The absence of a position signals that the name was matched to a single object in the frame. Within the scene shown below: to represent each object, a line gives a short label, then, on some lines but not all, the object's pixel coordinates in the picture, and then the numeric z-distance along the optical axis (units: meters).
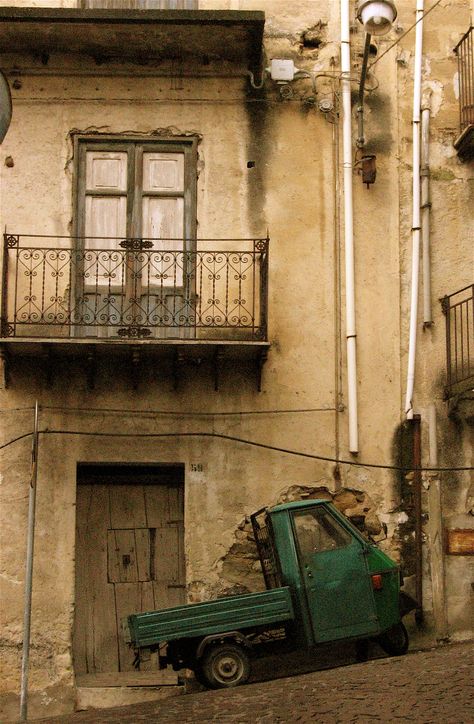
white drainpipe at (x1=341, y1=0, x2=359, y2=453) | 12.05
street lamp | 11.43
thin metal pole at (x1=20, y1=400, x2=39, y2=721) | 10.73
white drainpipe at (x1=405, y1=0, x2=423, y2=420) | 12.15
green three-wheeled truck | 10.07
